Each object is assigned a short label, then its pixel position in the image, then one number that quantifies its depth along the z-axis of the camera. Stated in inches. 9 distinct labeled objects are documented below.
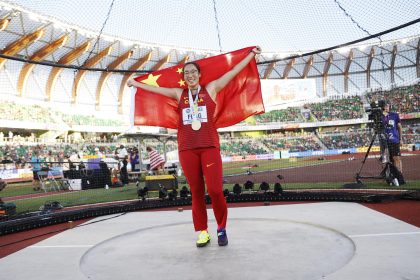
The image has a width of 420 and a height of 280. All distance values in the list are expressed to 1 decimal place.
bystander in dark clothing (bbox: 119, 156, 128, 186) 567.1
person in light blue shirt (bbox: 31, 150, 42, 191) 577.6
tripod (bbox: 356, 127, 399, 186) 299.6
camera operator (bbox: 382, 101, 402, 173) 303.4
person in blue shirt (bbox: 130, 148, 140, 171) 586.0
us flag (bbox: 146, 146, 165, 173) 461.7
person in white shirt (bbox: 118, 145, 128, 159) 609.1
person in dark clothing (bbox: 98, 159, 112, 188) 533.0
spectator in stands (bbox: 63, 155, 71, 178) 547.8
